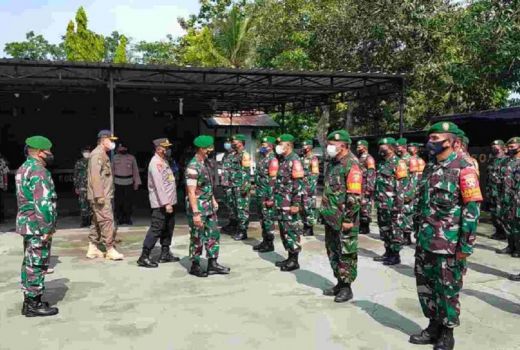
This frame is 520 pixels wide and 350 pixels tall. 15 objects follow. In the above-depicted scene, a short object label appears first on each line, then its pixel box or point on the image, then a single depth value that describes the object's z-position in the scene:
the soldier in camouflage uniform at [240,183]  8.67
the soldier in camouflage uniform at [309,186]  9.15
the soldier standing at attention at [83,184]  9.77
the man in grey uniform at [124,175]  9.91
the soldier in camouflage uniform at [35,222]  4.71
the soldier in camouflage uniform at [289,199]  6.39
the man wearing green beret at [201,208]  6.02
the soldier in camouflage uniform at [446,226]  3.80
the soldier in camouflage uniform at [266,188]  7.49
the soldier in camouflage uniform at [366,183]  9.05
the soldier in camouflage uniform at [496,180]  8.97
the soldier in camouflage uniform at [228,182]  8.84
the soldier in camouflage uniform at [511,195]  7.01
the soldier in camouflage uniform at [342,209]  5.00
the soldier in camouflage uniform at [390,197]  6.93
